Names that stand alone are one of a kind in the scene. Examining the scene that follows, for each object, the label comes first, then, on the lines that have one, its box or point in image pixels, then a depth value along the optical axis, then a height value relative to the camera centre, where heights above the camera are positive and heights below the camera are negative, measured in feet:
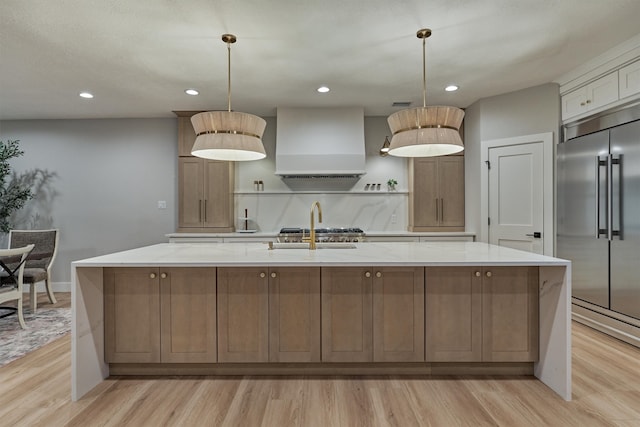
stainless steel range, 13.73 -0.97
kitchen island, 7.08 -2.20
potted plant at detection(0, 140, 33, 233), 14.79 +1.19
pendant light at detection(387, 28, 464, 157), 6.86 +1.82
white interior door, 12.21 +0.57
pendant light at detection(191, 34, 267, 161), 7.02 +1.77
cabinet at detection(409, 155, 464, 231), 14.97 +0.84
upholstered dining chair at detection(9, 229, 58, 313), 13.12 -1.26
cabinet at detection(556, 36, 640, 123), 9.14 +3.95
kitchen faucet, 8.43 -0.73
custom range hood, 14.10 +3.02
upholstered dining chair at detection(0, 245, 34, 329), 10.18 -2.06
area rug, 8.98 -3.73
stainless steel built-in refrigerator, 9.12 +0.06
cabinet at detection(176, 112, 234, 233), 15.17 +0.99
